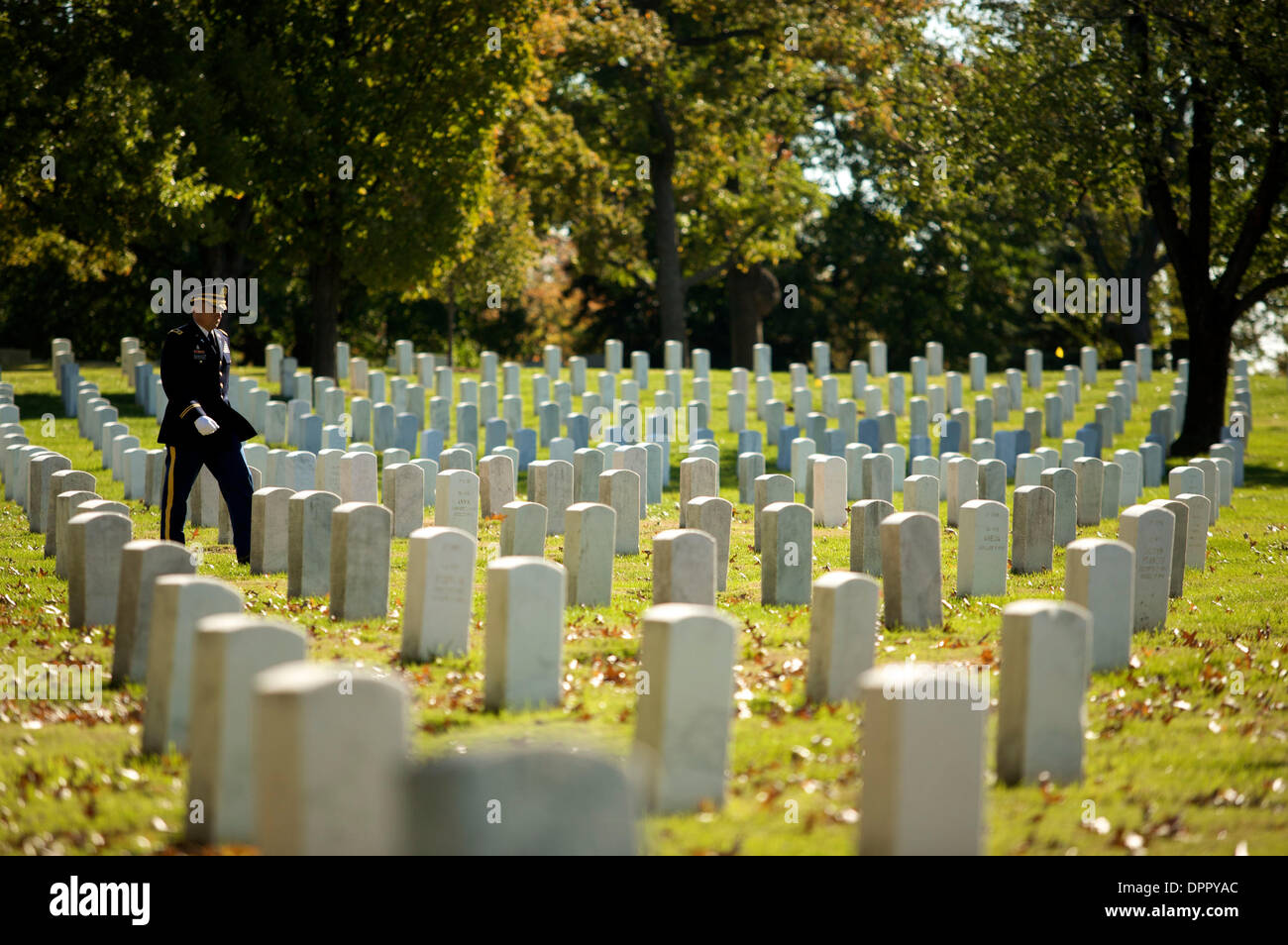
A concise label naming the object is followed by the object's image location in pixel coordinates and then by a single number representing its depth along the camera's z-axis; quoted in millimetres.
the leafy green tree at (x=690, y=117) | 31109
